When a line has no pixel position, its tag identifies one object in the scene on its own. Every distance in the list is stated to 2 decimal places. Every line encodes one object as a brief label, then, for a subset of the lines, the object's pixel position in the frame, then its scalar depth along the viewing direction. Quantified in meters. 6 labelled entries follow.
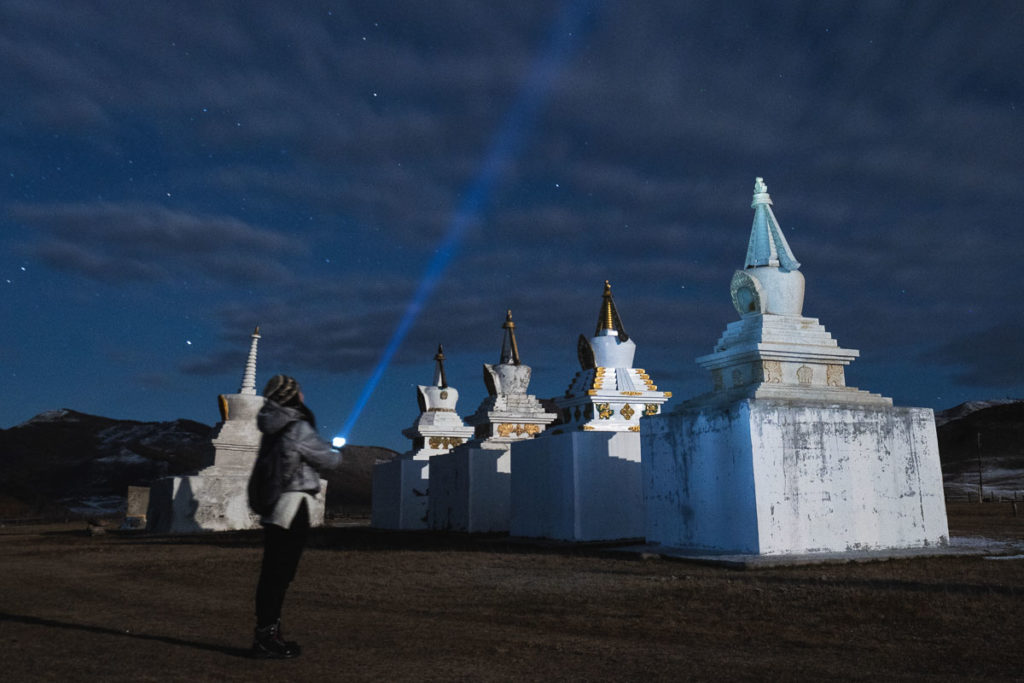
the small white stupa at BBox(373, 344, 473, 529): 22.30
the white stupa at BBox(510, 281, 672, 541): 14.41
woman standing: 4.42
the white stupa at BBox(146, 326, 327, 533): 22.42
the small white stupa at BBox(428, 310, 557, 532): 18.98
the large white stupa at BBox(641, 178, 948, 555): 10.44
